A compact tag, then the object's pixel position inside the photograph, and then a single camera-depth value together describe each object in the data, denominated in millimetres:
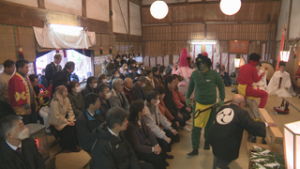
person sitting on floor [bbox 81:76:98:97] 4301
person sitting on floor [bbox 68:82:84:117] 3895
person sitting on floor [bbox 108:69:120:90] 5207
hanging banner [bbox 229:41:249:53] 11008
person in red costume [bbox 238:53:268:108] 4051
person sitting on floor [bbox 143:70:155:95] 4834
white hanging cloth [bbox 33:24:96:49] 5062
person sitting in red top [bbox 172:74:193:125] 4520
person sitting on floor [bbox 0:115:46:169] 1901
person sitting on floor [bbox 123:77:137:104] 4202
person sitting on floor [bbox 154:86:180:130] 3860
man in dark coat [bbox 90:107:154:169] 2014
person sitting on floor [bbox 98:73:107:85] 4750
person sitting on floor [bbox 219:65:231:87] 9656
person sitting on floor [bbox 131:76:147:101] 4492
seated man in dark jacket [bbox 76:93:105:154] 2740
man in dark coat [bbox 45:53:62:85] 4719
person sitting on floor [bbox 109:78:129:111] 3636
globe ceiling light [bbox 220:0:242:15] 4285
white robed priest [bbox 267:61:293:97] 7273
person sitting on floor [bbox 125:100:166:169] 2561
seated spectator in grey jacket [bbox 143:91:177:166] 3097
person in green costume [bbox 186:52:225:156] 3242
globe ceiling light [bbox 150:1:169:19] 5012
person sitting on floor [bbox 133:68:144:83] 6410
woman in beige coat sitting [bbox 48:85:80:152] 3463
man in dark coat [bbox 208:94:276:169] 2285
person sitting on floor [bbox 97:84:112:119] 3429
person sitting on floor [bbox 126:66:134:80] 6434
